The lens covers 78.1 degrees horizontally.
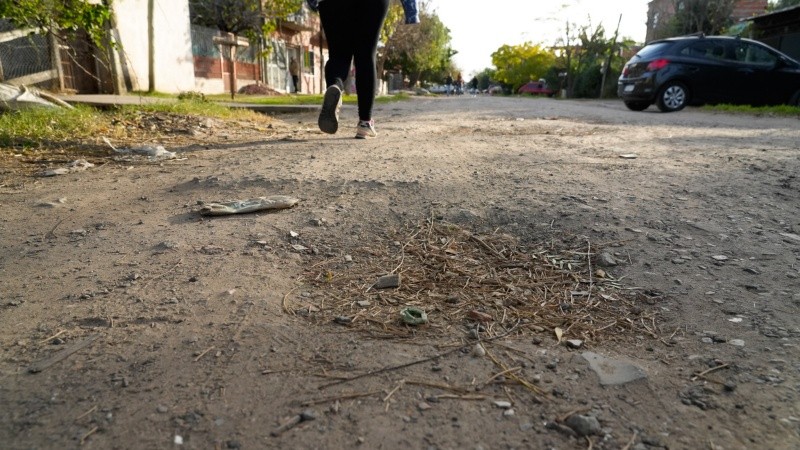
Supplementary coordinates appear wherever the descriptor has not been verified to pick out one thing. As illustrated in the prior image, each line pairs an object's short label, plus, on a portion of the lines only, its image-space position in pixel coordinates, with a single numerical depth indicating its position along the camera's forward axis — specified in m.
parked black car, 9.16
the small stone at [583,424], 1.03
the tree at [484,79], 98.28
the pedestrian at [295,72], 24.33
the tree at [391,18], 17.02
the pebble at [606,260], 1.81
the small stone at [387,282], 1.67
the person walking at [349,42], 3.74
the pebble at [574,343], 1.36
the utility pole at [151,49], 11.89
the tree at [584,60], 30.75
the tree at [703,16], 23.99
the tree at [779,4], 26.28
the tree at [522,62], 53.97
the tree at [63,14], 4.42
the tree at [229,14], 17.64
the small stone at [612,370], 1.21
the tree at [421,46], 31.17
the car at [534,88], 44.66
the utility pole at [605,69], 28.83
